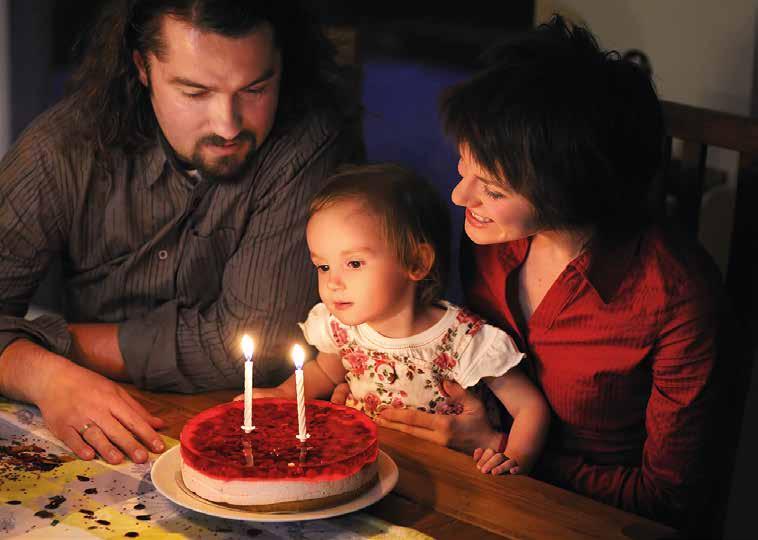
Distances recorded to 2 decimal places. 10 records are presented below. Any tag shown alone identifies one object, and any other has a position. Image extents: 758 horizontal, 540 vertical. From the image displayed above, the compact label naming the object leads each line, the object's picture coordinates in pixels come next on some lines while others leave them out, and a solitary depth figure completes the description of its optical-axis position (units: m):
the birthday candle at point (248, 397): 1.47
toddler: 1.77
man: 1.95
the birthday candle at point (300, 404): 1.43
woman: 1.61
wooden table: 1.42
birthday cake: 1.37
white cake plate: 1.36
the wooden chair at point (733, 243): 1.71
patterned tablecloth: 1.38
